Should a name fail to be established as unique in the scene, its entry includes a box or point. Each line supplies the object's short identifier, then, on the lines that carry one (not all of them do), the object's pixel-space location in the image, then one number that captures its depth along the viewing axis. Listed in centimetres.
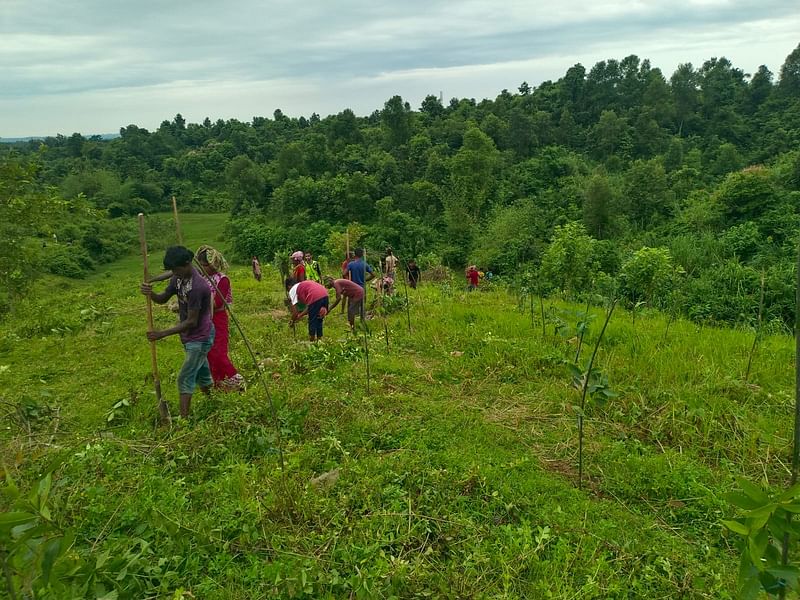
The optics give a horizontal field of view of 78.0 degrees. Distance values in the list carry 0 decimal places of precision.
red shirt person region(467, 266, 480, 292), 1130
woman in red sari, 452
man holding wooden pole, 379
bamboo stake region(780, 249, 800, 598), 158
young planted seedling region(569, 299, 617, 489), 322
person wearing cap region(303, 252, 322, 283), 823
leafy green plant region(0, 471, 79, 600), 113
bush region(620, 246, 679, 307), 816
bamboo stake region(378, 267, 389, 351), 626
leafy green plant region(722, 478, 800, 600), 114
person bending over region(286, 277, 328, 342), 582
